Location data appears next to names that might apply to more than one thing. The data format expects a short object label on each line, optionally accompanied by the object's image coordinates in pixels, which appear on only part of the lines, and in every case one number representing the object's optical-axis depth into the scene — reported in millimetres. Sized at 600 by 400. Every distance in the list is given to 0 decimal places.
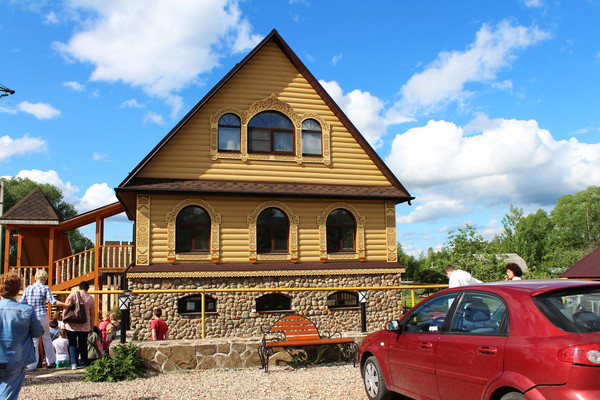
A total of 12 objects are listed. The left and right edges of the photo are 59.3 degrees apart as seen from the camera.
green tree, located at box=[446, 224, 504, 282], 29638
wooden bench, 9641
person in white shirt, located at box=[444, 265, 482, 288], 9898
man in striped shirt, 8352
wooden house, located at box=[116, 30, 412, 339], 16828
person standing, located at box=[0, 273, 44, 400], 4941
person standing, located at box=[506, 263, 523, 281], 9664
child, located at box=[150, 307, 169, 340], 11547
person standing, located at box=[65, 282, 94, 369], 9812
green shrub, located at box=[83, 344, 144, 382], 8911
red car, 4199
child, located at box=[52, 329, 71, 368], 10539
